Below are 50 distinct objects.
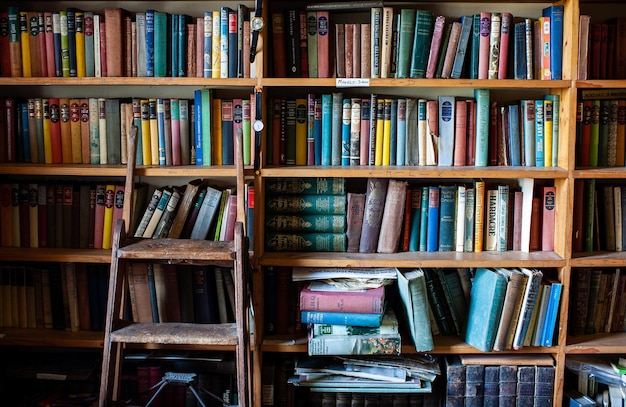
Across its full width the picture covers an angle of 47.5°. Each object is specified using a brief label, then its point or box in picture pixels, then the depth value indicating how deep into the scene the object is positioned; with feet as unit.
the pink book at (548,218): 8.64
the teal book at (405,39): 8.37
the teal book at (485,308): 8.25
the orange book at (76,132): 8.70
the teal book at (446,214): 8.64
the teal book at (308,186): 8.65
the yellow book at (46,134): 8.68
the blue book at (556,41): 8.38
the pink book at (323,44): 8.45
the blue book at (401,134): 8.58
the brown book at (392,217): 8.54
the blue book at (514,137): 8.64
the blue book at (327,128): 8.57
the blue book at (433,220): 8.62
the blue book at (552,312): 8.43
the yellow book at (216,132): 8.64
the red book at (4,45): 8.53
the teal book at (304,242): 8.72
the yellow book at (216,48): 8.33
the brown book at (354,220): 8.64
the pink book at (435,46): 8.40
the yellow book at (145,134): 8.59
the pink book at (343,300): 8.20
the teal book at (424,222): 8.66
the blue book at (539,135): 8.60
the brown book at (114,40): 8.39
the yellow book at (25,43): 8.51
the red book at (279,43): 8.45
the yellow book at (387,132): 8.59
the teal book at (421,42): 8.38
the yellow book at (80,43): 8.46
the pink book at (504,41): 8.43
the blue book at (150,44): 8.39
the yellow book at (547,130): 8.58
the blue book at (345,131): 8.56
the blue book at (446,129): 8.66
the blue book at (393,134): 8.59
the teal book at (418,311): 8.23
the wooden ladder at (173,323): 7.54
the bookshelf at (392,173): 8.21
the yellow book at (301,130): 8.65
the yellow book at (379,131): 8.58
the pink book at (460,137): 8.66
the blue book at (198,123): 8.54
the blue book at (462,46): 8.42
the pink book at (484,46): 8.43
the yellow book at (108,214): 8.73
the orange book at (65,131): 8.70
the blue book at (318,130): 8.61
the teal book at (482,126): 8.57
